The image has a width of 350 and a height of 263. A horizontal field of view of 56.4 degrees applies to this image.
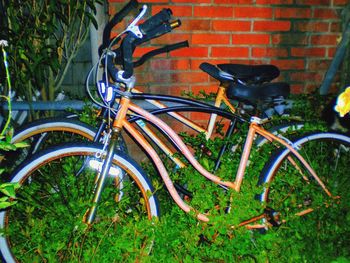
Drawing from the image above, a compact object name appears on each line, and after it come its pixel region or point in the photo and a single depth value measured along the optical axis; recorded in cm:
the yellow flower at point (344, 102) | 161
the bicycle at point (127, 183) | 185
